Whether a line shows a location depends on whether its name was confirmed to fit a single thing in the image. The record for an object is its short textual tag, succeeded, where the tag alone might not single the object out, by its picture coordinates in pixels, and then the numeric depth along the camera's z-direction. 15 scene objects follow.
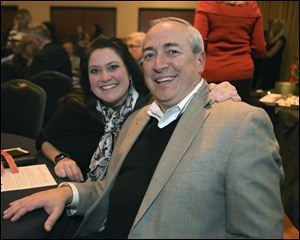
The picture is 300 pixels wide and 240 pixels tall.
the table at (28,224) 1.17
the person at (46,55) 4.02
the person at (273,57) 6.41
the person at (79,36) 8.54
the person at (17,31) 5.13
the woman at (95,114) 1.77
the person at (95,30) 8.17
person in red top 2.39
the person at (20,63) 4.40
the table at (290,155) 2.36
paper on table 1.47
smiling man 1.11
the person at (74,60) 4.90
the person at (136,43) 3.54
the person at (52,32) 4.61
